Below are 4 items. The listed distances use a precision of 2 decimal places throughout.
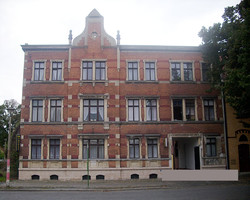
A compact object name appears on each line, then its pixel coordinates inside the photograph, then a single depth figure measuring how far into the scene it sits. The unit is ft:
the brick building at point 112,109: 82.28
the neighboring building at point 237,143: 85.92
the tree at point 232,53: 61.41
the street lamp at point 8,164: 64.41
